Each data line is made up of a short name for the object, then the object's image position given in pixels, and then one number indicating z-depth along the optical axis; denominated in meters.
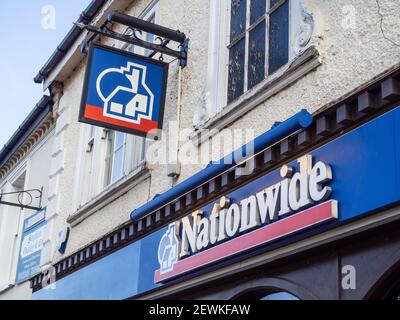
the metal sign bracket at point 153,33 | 7.59
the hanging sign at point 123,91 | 7.32
